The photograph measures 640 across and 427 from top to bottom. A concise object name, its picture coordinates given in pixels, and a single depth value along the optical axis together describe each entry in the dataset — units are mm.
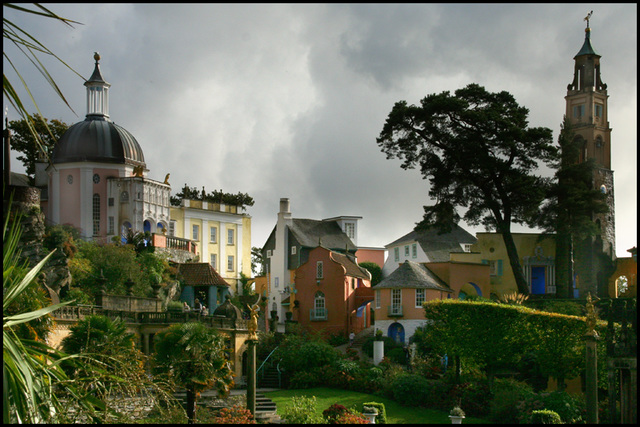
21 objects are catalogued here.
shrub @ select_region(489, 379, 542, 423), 32688
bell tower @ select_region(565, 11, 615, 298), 53875
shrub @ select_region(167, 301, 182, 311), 45250
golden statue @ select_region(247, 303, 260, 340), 27688
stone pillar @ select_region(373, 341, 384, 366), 42906
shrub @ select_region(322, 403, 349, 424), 29203
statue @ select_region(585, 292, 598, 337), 24769
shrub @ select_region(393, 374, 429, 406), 36188
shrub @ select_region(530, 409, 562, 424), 30141
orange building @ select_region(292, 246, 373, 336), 52156
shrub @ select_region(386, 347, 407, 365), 43750
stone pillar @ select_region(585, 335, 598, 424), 23570
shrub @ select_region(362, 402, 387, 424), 32344
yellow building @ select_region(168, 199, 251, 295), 63344
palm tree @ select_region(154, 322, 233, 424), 28656
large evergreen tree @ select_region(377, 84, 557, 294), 47625
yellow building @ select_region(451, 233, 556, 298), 53375
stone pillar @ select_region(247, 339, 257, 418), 27688
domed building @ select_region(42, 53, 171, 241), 55688
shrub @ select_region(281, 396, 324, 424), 30375
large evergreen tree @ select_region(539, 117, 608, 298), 48625
